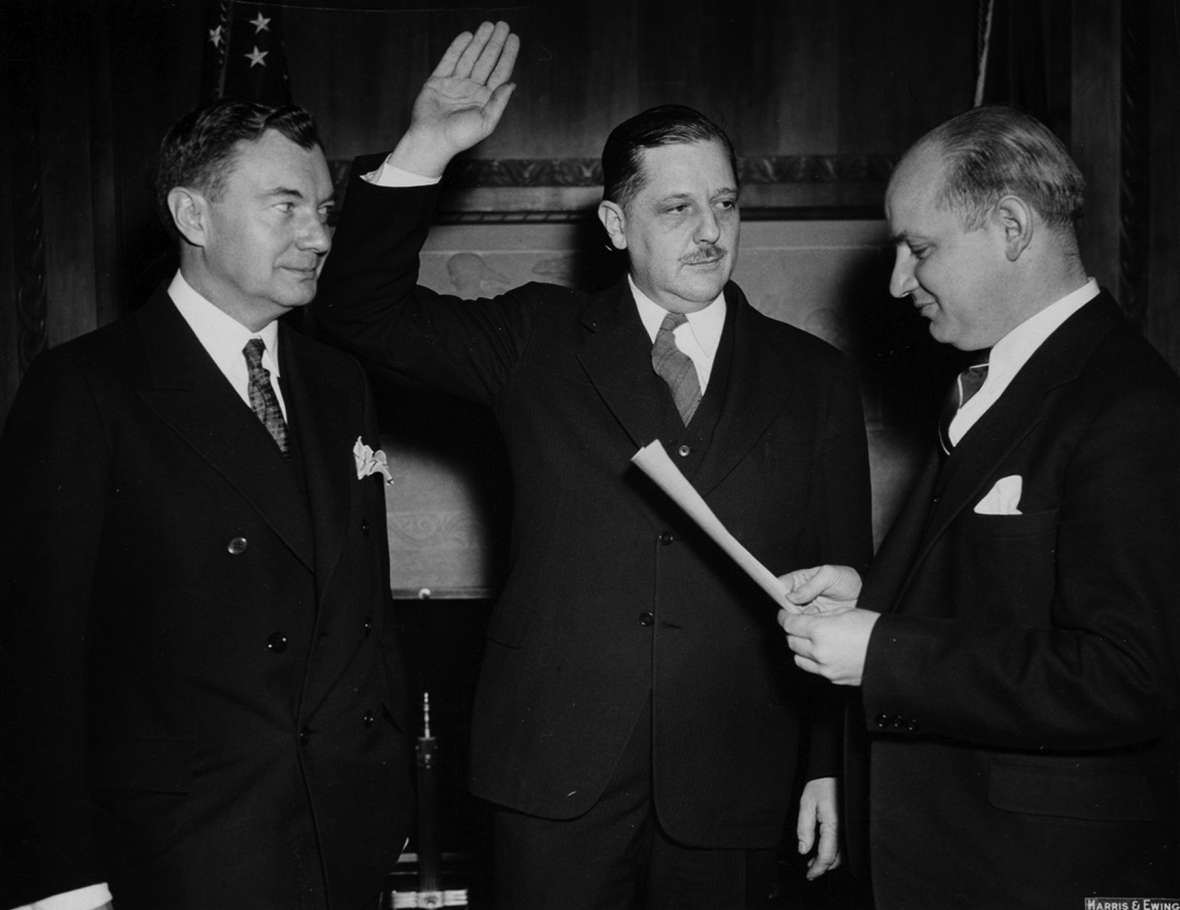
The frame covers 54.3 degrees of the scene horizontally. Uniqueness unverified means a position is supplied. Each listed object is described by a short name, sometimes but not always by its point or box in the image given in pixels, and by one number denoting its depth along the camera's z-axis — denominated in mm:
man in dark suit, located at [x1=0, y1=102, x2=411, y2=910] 1792
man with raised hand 2150
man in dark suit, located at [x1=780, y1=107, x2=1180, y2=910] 1562
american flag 3496
